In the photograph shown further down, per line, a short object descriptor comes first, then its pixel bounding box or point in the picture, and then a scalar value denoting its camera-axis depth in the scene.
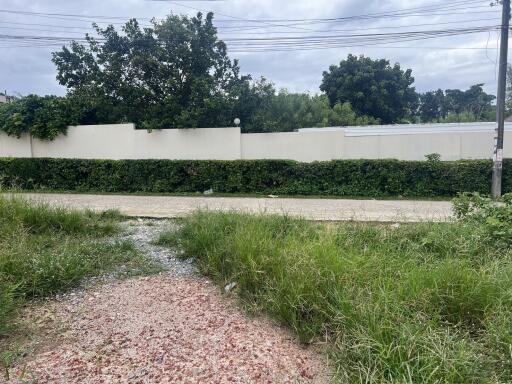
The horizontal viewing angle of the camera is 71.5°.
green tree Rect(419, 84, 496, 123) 50.81
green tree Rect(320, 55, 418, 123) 30.42
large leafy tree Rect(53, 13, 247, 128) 12.60
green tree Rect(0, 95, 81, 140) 12.57
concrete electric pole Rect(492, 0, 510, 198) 9.45
